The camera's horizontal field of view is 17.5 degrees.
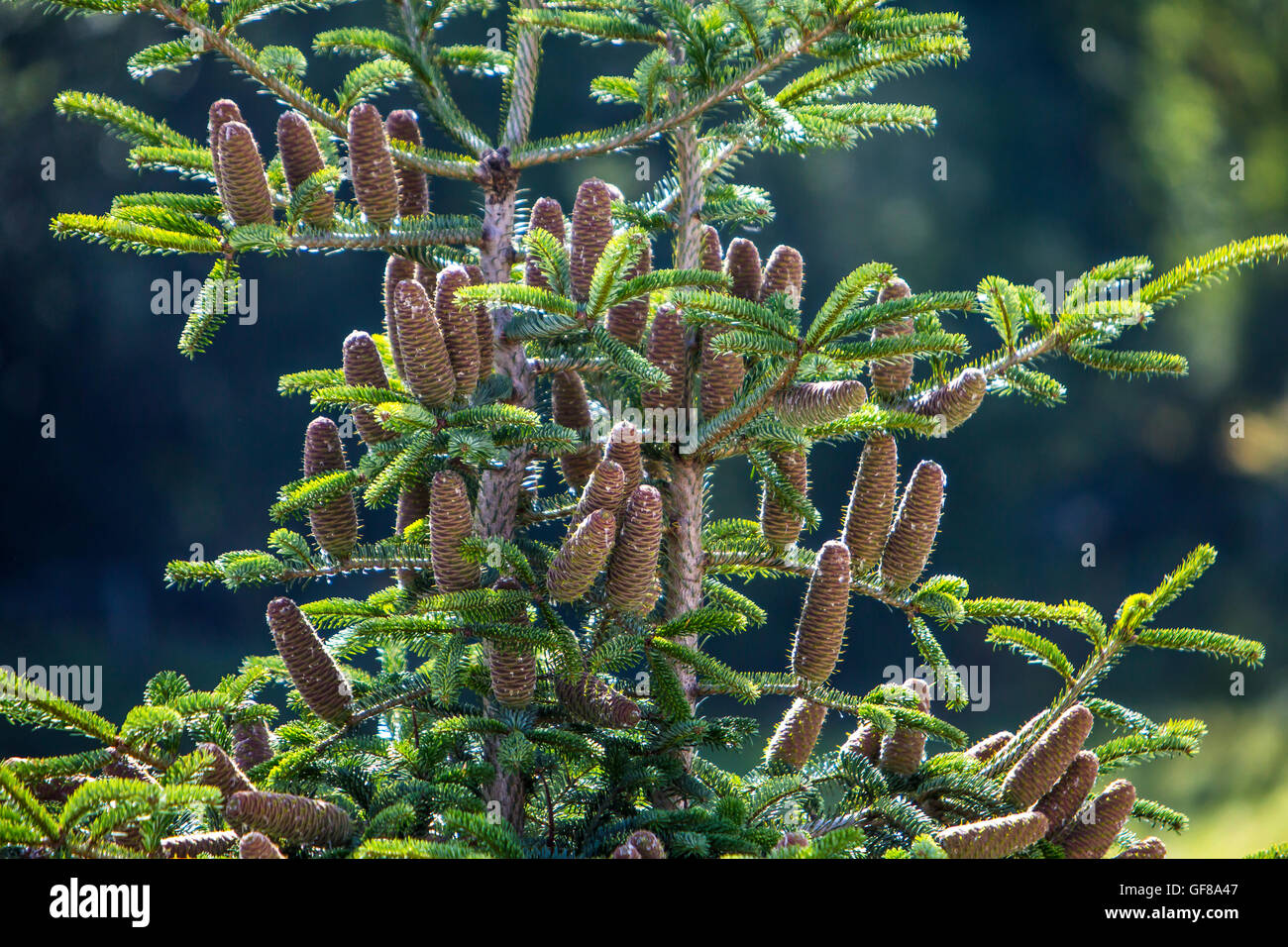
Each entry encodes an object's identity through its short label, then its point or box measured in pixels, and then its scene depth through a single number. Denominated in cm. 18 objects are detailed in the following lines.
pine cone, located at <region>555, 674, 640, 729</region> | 341
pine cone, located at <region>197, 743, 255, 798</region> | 328
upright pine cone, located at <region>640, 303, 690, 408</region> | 346
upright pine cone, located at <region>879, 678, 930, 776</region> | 341
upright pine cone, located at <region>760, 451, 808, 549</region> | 348
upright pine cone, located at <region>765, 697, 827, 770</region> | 349
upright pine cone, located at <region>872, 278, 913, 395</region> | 346
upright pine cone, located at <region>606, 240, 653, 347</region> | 348
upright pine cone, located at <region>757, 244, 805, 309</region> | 350
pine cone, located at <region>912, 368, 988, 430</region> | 338
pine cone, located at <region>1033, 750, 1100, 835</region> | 337
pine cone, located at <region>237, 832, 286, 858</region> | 319
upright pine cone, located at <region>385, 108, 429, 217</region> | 354
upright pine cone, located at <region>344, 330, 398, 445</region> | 345
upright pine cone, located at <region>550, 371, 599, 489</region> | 352
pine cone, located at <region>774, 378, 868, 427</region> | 334
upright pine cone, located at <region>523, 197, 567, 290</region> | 347
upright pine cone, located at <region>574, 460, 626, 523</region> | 332
